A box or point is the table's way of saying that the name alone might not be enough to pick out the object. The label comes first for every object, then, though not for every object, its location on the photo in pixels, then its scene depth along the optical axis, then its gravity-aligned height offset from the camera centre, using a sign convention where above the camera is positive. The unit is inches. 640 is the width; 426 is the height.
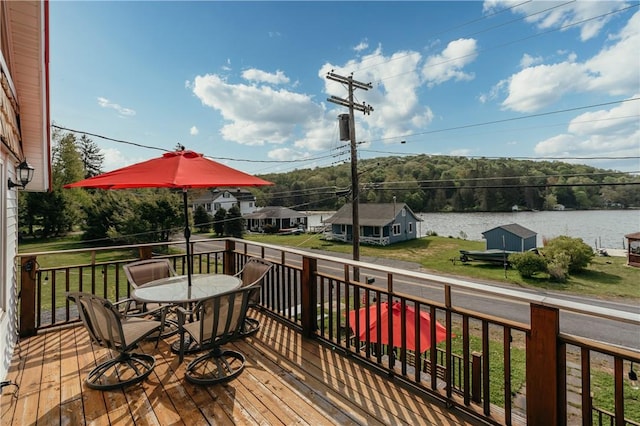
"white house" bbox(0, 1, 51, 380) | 108.8 +42.0
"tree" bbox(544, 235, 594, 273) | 670.5 -90.7
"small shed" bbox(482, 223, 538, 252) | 856.3 -70.5
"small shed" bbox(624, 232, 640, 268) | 726.5 -90.0
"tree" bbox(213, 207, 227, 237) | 1280.8 -35.3
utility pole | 445.7 +115.7
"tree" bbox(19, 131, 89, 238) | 1002.7 +56.0
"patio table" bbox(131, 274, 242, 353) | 113.7 -29.4
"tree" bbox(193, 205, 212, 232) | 1339.8 -1.9
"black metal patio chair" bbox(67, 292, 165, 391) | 95.3 -38.8
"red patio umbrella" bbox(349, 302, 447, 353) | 180.1 -67.6
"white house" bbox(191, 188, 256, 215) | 1635.1 +80.9
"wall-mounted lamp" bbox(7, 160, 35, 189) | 133.1 +18.9
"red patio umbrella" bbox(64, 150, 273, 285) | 107.0 +14.6
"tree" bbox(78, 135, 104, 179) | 1654.8 +332.7
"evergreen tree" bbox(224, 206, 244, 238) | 1227.9 -49.5
